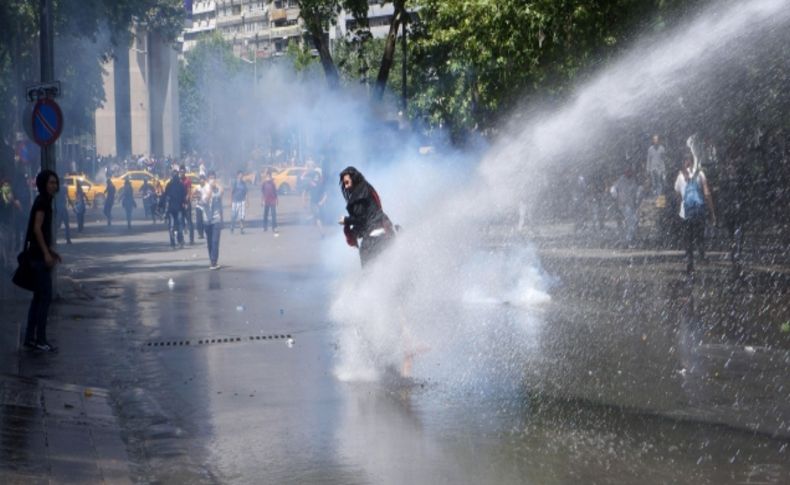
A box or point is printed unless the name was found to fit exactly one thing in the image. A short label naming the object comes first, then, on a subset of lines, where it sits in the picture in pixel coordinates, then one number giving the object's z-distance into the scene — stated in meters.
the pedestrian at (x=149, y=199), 43.91
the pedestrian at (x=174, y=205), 30.48
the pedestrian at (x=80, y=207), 36.66
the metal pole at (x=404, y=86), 36.50
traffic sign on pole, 16.36
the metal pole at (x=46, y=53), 16.85
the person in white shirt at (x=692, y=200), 17.11
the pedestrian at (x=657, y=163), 23.77
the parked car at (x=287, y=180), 66.75
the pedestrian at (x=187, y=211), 31.17
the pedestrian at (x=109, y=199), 40.91
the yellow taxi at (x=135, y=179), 59.31
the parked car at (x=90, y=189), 48.59
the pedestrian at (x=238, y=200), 35.03
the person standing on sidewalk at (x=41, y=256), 12.29
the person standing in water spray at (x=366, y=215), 12.05
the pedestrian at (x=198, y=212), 29.59
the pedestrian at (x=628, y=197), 25.05
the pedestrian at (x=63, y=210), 31.33
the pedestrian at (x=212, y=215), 23.11
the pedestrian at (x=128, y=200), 39.78
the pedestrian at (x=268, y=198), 35.72
